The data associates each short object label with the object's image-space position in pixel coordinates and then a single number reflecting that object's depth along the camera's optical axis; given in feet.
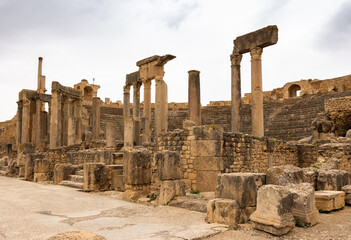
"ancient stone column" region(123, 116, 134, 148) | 52.29
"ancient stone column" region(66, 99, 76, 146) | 71.12
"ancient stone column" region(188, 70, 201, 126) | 46.42
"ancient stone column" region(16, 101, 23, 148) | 81.61
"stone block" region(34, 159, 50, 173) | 47.52
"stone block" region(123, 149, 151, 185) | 28.32
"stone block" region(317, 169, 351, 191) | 25.03
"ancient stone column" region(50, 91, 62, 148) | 69.15
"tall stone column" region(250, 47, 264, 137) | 46.68
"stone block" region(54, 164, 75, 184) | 42.88
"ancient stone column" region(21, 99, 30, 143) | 77.46
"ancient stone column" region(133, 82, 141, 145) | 65.16
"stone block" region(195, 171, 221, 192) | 30.41
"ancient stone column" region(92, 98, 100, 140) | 74.64
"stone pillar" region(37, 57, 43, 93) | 87.81
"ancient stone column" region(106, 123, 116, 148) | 51.49
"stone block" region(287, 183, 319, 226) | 17.61
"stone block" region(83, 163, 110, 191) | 33.76
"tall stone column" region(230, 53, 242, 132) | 50.16
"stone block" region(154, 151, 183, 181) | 25.39
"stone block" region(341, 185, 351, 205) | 23.91
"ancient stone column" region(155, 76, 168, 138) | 55.52
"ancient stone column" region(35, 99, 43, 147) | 79.87
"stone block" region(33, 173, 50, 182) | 47.26
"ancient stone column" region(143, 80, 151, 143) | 61.31
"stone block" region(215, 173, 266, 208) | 18.48
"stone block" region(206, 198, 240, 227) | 17.74
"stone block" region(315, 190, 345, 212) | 21.34
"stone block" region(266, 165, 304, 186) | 19.92
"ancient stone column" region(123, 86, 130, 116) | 68.85
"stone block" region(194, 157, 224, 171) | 30.55
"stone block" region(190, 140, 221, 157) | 30.78
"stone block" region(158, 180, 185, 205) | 24.93
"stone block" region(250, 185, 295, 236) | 15.80
